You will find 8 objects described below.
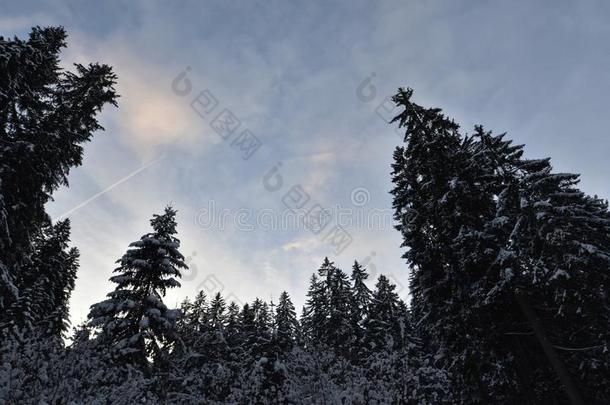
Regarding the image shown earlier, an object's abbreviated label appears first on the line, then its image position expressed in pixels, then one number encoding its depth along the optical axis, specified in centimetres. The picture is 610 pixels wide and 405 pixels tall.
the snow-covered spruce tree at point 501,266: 1380
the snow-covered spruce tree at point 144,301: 1773
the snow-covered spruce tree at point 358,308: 3500
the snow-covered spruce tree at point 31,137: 1342
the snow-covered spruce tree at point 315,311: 4038
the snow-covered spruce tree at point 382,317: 3494
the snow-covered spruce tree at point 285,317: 3746
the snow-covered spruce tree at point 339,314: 3609
